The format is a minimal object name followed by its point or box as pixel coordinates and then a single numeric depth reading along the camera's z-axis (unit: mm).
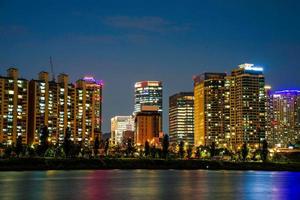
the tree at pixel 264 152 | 194500
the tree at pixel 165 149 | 197000
